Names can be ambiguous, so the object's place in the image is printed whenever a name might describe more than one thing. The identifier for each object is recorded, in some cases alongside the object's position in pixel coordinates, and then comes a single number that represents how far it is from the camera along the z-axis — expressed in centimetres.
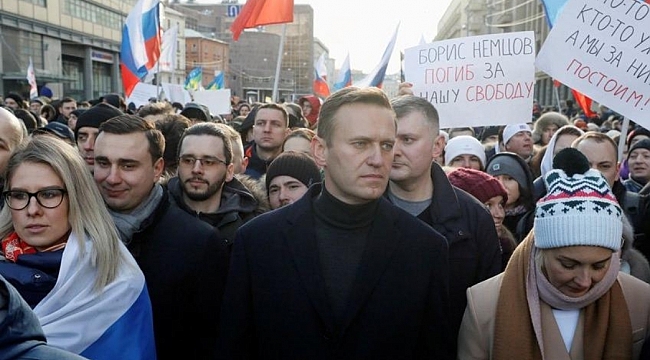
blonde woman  248
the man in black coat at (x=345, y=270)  248
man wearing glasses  384
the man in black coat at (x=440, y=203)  318
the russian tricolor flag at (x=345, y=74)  1730
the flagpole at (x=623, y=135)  465
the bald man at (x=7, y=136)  368
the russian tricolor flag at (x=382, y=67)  1011
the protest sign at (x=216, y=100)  1236
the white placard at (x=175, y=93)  1532
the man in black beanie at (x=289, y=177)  441
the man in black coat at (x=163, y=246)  308
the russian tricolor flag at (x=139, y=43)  1140
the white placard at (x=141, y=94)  1231
